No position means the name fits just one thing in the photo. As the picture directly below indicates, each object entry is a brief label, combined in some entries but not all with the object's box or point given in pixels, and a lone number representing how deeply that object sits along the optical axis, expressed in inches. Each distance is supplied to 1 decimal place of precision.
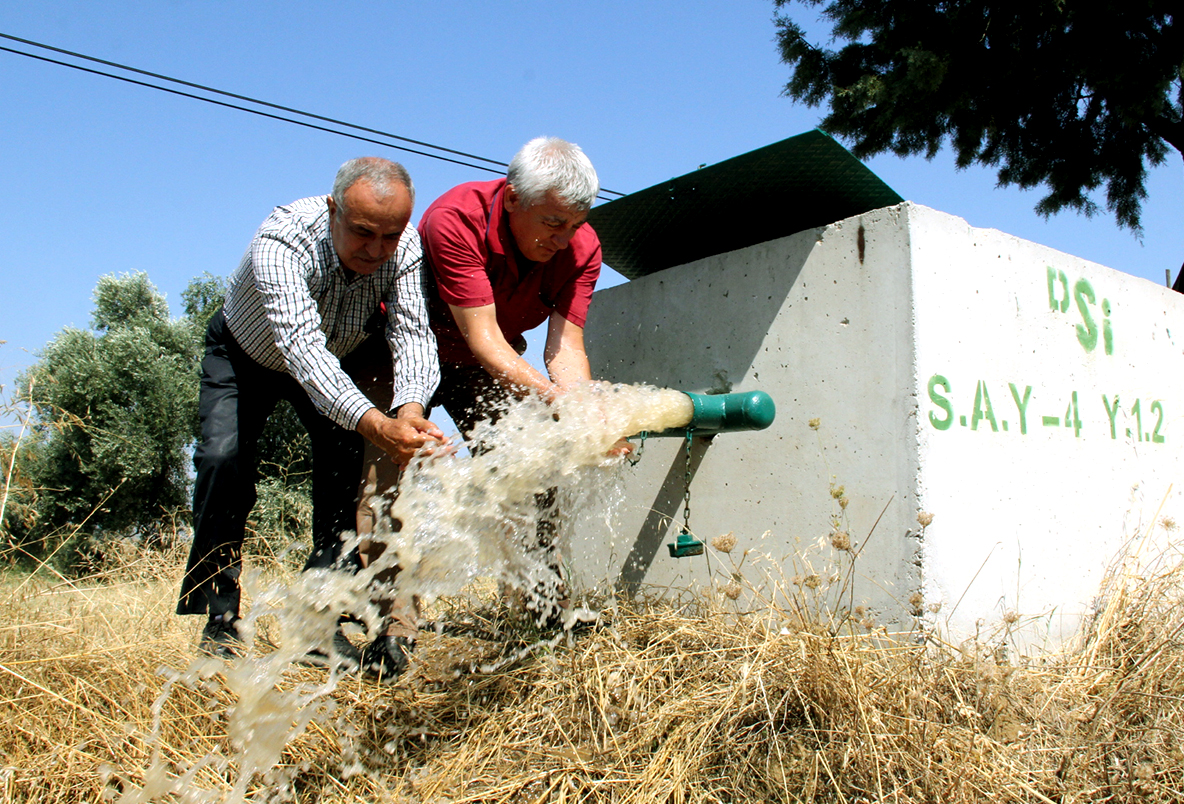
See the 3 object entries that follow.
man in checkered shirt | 77.0
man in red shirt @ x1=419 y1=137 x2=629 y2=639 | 81.3
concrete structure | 81.7
